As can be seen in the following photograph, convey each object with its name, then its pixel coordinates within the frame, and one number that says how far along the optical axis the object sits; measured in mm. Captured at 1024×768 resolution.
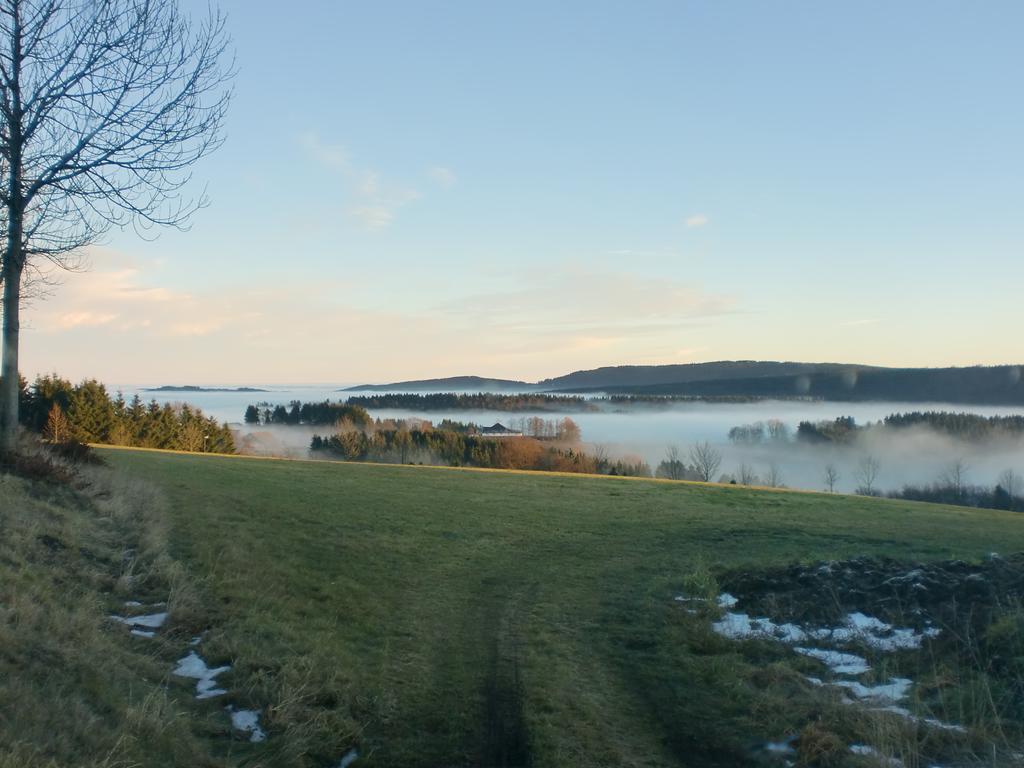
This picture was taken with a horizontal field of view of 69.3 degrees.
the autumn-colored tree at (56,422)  36259
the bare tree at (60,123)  13648
